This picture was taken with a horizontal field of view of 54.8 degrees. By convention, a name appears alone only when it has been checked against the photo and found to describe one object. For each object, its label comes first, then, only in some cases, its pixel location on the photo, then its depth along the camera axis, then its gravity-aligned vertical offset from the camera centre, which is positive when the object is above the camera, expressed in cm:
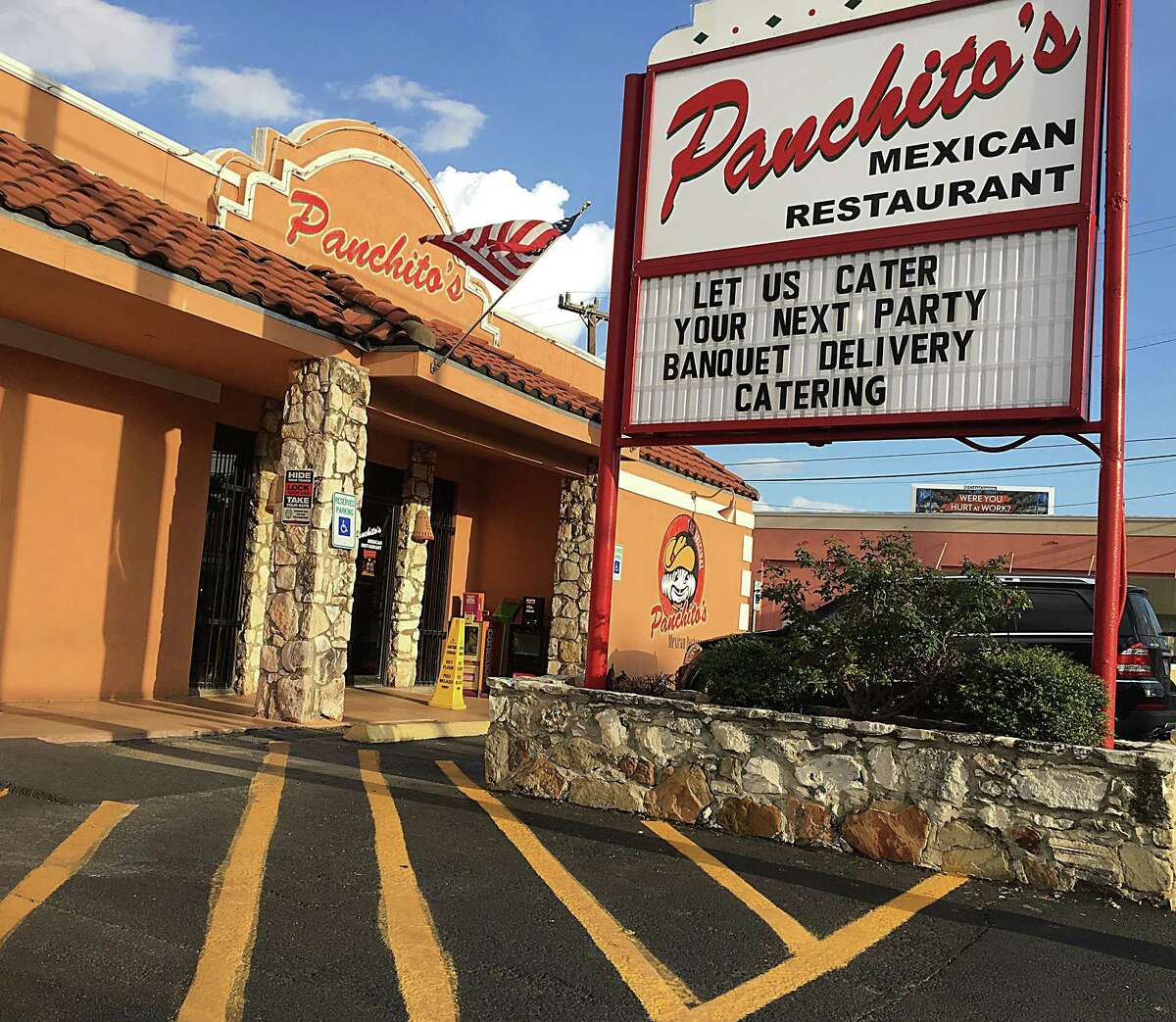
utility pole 3259 +909
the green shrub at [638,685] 838 -41
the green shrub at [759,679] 711 -23
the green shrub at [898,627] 688 +14
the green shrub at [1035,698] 605 -20
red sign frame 657 +255
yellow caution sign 1273 -62
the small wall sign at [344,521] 1065 +85
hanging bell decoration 1515 +119
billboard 4797 +667
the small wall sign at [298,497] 1055 +104
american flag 1045 +347
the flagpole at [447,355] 1070 +260
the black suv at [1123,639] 957 +22
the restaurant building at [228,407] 952 +217
